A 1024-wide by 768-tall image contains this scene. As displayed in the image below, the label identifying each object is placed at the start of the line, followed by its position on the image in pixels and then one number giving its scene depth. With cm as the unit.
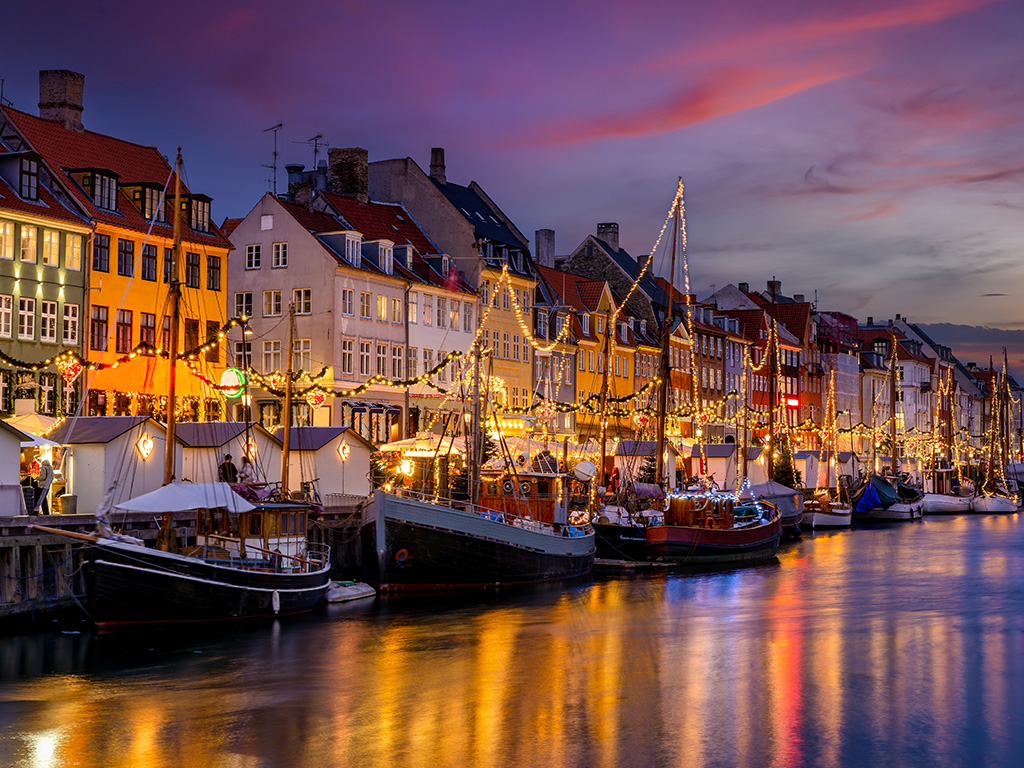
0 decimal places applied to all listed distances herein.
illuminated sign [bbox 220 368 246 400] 4244
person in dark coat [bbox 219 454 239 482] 4947
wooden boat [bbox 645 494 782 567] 5678
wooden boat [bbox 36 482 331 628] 3416
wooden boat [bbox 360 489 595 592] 4341
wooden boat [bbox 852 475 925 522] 9712
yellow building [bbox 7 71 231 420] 5619
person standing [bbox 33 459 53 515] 4050
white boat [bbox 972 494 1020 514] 10950
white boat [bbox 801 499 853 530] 8575
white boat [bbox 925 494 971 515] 11050
